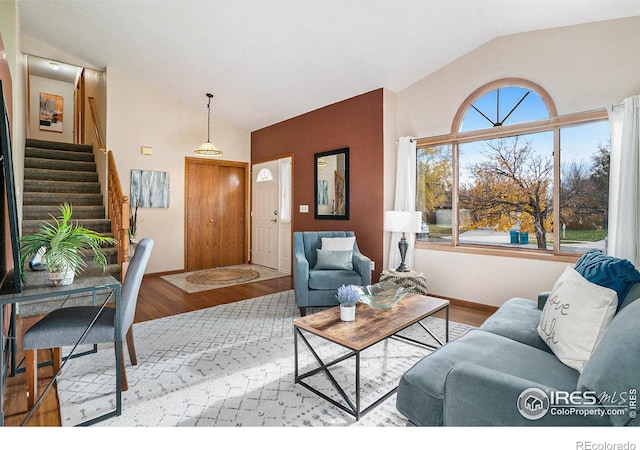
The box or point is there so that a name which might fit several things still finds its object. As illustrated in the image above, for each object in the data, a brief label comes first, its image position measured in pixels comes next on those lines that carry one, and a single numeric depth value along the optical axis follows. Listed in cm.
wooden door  593
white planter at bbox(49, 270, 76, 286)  177
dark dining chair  177
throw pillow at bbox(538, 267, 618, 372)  143
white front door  609
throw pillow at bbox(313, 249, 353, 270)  365
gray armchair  339
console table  157
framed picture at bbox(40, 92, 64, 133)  698
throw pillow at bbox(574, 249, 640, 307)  158
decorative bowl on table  225
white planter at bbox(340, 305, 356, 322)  208
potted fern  177
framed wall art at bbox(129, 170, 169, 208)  519
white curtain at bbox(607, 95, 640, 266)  270
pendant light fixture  502
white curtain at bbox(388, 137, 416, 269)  415
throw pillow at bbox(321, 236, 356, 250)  383
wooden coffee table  177
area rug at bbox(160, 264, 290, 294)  477
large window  312
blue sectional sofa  97
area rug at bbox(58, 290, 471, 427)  176
